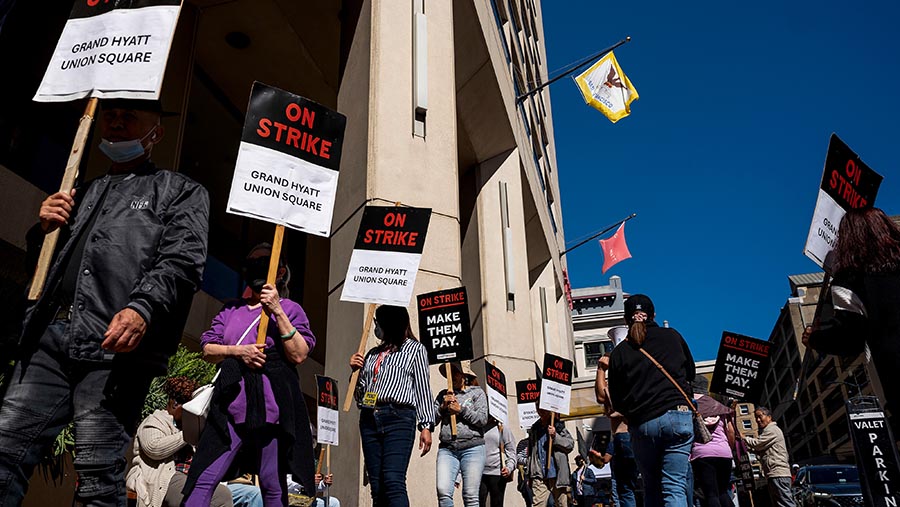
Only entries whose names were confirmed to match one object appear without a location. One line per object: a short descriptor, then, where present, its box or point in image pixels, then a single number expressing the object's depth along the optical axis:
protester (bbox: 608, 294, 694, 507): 4.84
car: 13.10
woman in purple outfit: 3.50
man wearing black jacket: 2.54
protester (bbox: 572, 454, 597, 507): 14.53
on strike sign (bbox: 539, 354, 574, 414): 10.27
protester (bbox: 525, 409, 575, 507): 9.41
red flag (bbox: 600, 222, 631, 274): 31.00
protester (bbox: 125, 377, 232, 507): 6.30
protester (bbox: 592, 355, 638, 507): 7.95
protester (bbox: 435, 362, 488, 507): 6.40
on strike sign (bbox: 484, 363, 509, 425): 8.75
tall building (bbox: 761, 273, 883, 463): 62.47
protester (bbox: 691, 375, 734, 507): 6.82
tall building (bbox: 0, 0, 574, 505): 8.87
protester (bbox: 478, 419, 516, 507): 8.05
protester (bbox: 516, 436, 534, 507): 11.26
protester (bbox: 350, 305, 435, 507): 4.79
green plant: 6.38
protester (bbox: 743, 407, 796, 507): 9.38
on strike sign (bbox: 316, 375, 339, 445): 7.79
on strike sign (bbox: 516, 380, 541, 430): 11.05
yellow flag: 21.14
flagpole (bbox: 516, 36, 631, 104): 19.27
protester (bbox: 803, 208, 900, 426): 3.44
